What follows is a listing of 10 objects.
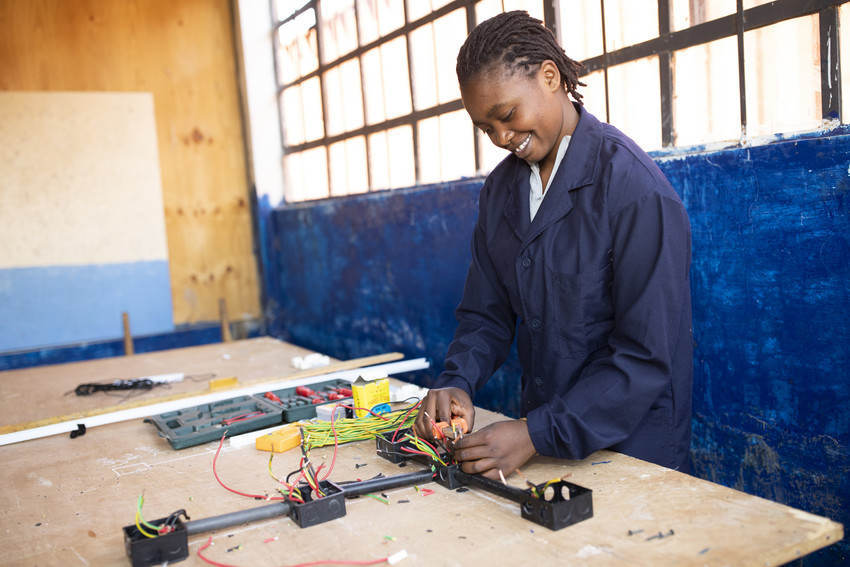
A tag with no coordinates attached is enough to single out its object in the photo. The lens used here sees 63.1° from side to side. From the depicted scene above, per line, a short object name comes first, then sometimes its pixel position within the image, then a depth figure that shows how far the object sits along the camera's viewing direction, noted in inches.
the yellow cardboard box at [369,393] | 71.8
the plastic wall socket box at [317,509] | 46.4
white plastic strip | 77.9
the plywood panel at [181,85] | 180.1
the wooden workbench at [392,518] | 40.1
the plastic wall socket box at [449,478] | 51.5
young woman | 52.2
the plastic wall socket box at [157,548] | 42.4
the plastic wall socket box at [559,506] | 42.8
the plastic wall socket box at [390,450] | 58.5
